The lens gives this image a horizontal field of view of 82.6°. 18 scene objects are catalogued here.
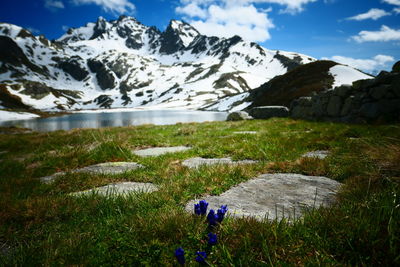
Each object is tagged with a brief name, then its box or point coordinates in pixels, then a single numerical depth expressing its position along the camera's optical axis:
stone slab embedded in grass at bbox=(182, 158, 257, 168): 5.50
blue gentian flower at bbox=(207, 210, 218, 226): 1.90
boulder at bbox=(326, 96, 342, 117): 16.51
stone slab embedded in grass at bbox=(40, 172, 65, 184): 4.35
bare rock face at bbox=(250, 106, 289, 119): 27.23
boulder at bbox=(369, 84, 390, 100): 12.91
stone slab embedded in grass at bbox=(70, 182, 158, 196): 3.40
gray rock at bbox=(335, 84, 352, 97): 16.09
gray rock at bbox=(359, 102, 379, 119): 13.23
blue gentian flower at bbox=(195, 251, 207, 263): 1.52
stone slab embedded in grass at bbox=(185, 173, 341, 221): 2.60
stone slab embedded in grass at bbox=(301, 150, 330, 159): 5.61
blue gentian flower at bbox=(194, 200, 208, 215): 2.00
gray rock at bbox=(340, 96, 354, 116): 15.20
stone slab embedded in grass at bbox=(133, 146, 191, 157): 7.25
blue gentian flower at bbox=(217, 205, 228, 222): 1.88
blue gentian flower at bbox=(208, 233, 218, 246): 1.66
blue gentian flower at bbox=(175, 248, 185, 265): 1.47
